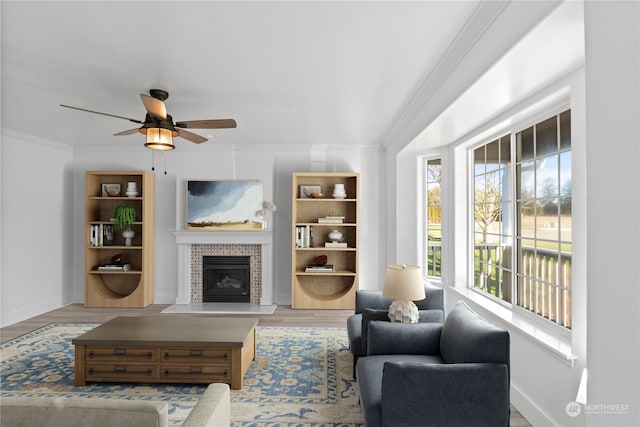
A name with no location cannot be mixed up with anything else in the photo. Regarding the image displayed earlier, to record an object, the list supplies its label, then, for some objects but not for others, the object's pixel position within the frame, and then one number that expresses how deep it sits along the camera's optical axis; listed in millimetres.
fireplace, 5961
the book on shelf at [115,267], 5719
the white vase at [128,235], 5766
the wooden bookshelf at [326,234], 5820
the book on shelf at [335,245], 5727
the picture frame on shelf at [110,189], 5848
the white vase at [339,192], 5727
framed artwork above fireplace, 5891
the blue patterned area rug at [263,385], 2658
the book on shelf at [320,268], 5699
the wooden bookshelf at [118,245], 5695
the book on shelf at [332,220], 5734
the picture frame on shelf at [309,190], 5867
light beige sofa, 1204
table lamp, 2814
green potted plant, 5621
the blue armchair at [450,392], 1895
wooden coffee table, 3018
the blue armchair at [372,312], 2936
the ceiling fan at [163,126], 3238
